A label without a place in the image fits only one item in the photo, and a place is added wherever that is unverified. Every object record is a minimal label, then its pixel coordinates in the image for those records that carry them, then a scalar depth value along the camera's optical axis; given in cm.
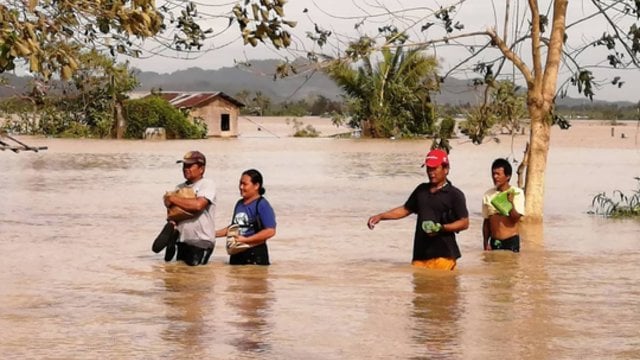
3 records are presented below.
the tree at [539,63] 1802
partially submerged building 6072
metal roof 6044
